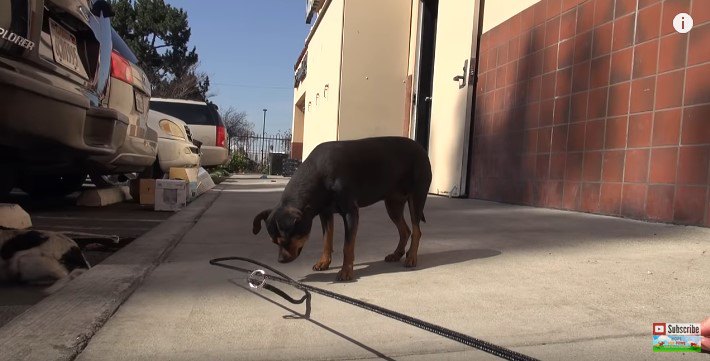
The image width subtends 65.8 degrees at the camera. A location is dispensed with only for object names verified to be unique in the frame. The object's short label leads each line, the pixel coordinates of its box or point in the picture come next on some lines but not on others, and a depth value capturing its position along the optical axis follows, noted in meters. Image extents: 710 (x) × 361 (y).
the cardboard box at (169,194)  6.30
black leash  1.71
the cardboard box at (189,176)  7.30
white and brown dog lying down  3.02
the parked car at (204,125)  13.04
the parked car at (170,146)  8.07
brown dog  2.84
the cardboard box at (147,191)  6.74
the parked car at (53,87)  3.01
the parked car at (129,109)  5.14
